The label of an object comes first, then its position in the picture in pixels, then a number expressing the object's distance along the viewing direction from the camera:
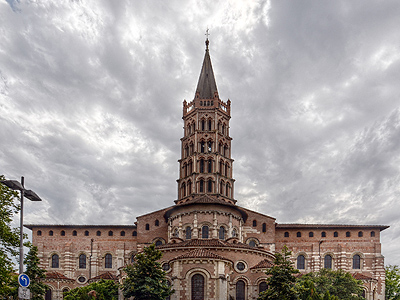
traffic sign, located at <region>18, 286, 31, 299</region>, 19.88
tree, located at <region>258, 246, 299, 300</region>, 36.81
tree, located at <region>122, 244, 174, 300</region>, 37.97
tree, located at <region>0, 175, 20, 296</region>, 25.95
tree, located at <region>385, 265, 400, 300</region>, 63.84
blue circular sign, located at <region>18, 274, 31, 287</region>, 19.69
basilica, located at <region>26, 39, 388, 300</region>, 55.22
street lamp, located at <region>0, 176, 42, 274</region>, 20.77
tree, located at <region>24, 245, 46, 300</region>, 44.60
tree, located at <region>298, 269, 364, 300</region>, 46.28
